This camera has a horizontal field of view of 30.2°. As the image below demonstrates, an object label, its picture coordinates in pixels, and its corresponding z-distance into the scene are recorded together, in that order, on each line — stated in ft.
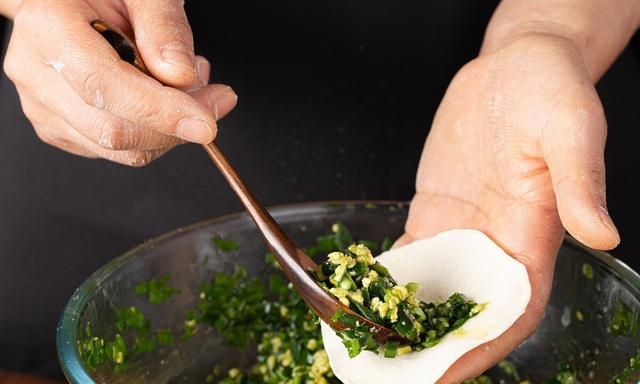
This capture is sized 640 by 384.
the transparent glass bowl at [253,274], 1.78
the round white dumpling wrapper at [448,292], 1.65
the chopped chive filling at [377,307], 1.67
